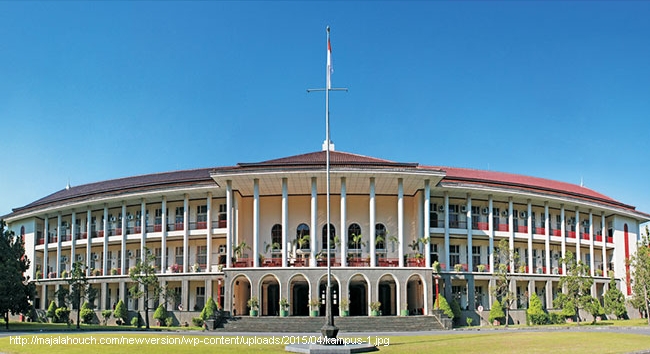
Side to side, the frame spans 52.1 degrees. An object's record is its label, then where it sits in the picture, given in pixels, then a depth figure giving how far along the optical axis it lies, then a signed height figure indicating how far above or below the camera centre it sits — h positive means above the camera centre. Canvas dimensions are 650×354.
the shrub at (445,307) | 40.63 -3.98
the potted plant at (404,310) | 40.81 -4.13
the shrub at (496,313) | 43.69 -4.63
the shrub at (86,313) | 46.81 -4.92
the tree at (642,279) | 41.28 -2.32
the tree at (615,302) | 49.91 -4.57
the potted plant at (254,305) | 40.56 -3.80
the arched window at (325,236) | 47.10 +0.50
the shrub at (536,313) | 43.94 -4.72
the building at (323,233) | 42.62 +0.74
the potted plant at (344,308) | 39.94 -3.91
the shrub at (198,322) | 41.53 -4.90
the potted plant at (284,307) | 40.28 -3.88
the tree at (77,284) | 43.62 -2.65
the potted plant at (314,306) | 40.12 -3.80
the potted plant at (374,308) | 40.24 -3.94
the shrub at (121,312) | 46.47 -4.77
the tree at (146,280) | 41.88 -2.28
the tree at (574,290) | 44.41 -3.31
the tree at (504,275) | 42.97 -2.25
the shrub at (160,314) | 44.38 -4.70
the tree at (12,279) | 40.22 -2.13
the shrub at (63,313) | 47.16 -4.90
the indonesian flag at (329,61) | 29.20 +8.04
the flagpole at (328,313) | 24.12 -2.59
